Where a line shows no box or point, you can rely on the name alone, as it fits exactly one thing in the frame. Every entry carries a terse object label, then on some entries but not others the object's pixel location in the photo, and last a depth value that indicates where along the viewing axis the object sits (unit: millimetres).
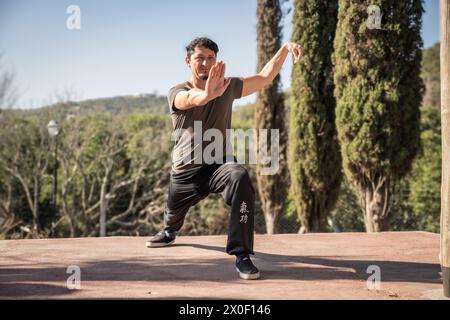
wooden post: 2344
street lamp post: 12805
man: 2953
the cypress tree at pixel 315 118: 8703
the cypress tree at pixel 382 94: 6570
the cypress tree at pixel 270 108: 10469
